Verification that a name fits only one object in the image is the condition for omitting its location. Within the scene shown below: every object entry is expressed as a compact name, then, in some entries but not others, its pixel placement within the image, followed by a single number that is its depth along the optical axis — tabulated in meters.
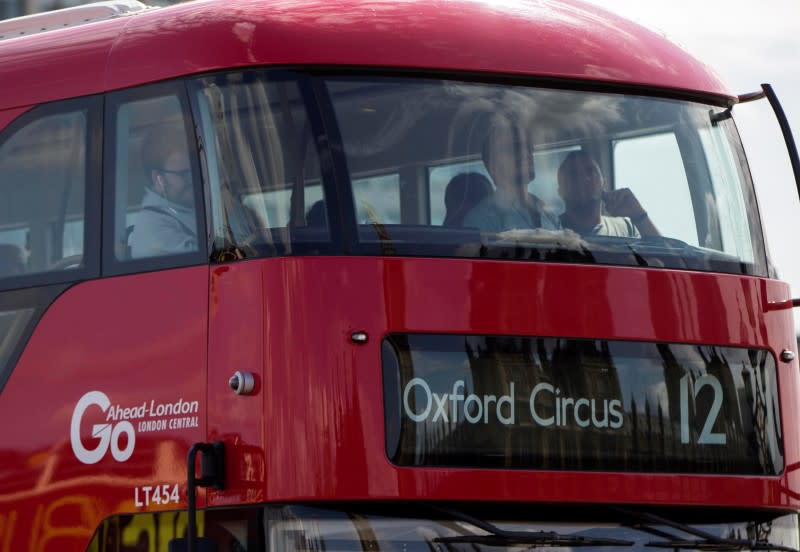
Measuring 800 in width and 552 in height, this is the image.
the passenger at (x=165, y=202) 14.57
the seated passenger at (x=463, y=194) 14.65
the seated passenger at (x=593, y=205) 15.12
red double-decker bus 13.79
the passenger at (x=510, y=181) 14.85
